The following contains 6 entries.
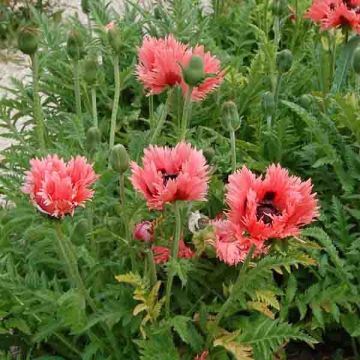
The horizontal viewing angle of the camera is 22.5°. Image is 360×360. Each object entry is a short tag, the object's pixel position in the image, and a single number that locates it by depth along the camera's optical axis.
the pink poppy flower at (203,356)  1.56
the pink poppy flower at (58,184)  1.33
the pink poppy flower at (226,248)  1.53
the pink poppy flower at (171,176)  1.33
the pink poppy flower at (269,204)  1.26
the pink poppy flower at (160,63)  1.63
